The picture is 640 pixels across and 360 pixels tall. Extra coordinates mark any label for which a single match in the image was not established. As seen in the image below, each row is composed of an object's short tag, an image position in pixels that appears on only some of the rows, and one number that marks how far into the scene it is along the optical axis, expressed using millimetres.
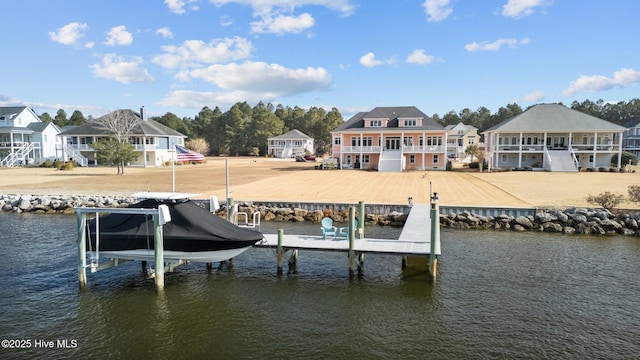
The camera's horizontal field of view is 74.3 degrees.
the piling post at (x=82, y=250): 13172
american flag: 19719
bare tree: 60938
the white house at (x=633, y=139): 82625
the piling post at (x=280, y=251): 14727
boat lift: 12750
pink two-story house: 53812
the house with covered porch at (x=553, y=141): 51031
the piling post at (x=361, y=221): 16672
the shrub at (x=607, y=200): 23312
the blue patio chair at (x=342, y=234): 16484
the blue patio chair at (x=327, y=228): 16109
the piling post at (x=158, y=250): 12844
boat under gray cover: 13281
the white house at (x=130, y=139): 63125
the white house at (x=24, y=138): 64062
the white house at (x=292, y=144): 95988
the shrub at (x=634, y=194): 24703
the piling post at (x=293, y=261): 15188
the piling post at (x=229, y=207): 18092
